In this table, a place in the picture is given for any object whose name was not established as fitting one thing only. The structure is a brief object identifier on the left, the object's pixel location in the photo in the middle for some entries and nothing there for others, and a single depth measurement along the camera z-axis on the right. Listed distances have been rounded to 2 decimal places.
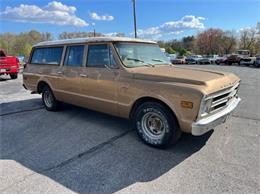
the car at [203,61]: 36.88
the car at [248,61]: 28.97
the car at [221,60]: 34.05
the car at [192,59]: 37.42
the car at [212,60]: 37.36
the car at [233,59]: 32.29
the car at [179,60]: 37.56
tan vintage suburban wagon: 3.29
